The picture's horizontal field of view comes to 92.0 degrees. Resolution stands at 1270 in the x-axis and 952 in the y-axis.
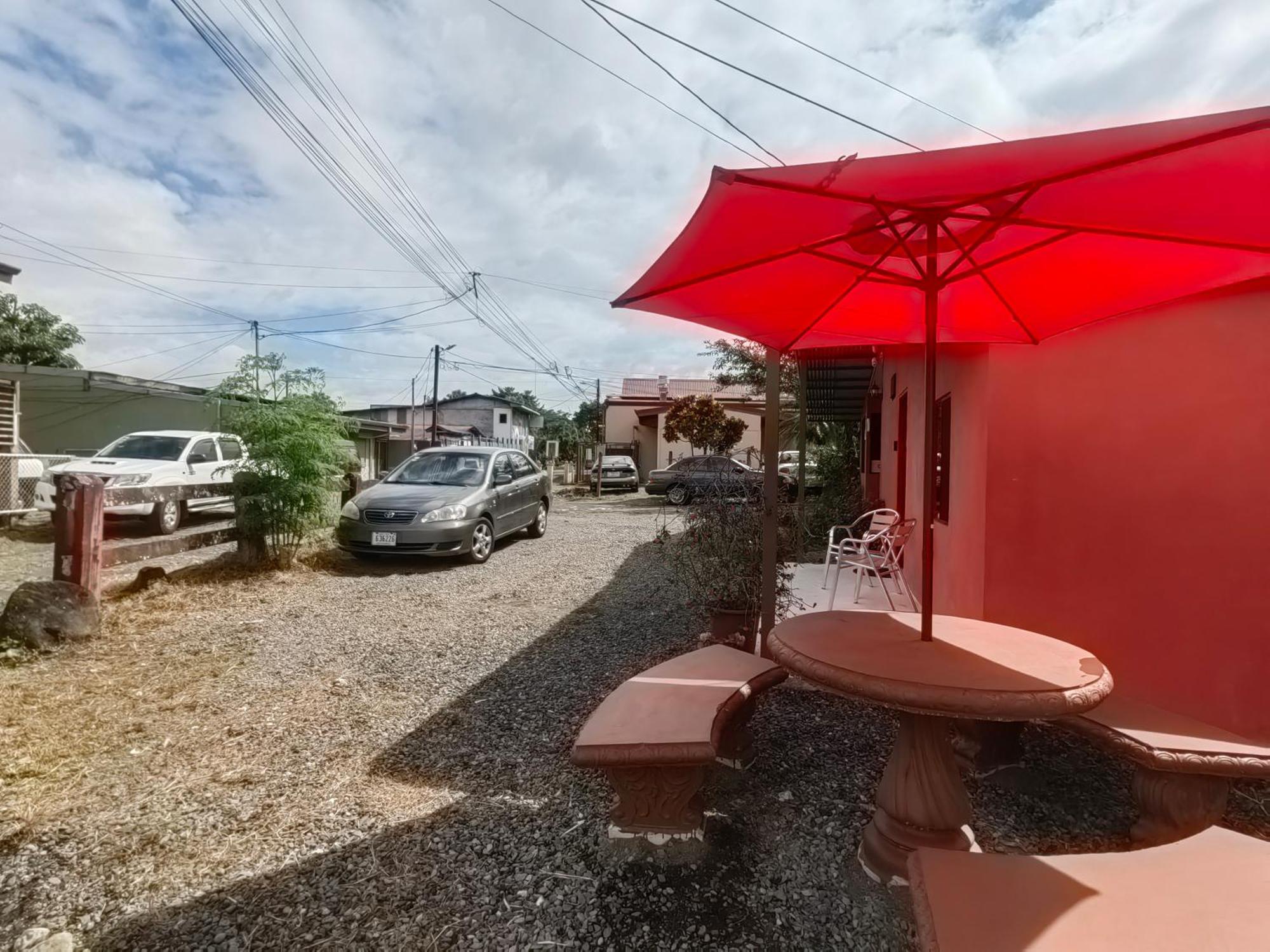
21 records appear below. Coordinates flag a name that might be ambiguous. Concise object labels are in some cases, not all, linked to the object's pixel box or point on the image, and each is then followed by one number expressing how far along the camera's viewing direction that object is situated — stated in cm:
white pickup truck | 881
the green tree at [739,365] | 1612
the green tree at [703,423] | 1942
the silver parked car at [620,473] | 2252
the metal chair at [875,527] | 563
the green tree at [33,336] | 2295
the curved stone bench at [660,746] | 212
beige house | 2802
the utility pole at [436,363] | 3077
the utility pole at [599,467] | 2100
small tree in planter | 428
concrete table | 176
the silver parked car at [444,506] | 727
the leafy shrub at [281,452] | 645
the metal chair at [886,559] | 541
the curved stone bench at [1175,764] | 206
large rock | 413
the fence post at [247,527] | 642
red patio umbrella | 158
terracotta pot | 428
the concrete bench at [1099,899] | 130
